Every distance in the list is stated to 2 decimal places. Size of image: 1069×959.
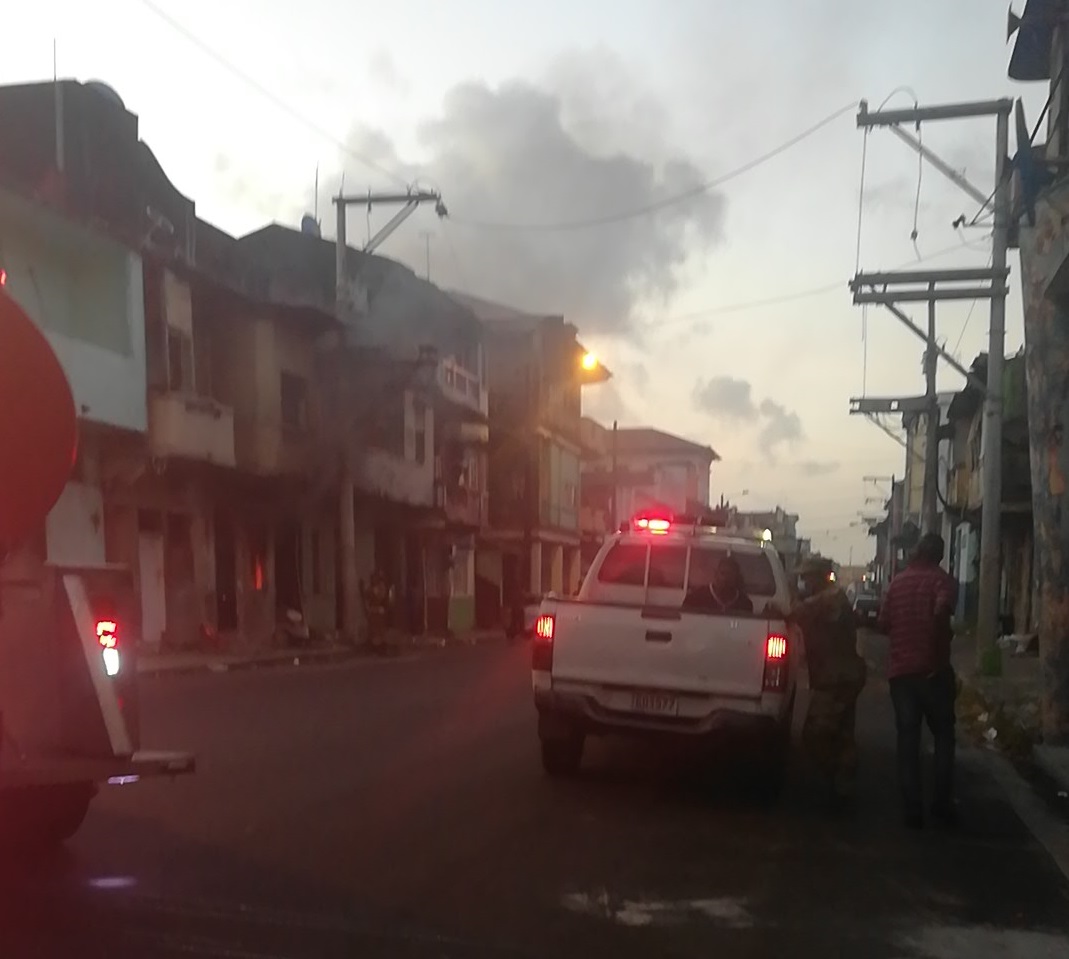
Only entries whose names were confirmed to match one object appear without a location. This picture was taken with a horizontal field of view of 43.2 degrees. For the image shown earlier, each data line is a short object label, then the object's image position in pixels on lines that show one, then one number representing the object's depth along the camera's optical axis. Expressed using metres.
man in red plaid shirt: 8.78
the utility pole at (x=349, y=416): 29.11
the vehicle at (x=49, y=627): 5.75
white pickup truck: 9.05
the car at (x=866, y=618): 9.20
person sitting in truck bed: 10.00
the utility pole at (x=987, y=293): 20.67
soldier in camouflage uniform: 9.41
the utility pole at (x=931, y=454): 33.19
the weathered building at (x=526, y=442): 48.03
